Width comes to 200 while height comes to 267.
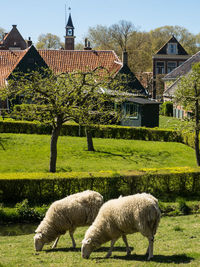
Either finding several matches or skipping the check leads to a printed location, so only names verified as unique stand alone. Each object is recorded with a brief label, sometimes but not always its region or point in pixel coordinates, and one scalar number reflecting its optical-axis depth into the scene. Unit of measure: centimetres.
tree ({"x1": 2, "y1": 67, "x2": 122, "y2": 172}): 2005
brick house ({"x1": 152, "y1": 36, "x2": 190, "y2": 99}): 6700
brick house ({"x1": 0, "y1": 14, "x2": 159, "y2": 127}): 4284
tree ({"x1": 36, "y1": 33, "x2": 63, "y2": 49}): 9129
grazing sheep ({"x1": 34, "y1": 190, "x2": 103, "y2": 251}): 1145
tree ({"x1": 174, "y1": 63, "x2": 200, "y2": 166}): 2253
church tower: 7293
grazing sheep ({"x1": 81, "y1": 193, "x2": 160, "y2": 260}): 1000
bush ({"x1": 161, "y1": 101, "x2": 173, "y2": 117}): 5007
